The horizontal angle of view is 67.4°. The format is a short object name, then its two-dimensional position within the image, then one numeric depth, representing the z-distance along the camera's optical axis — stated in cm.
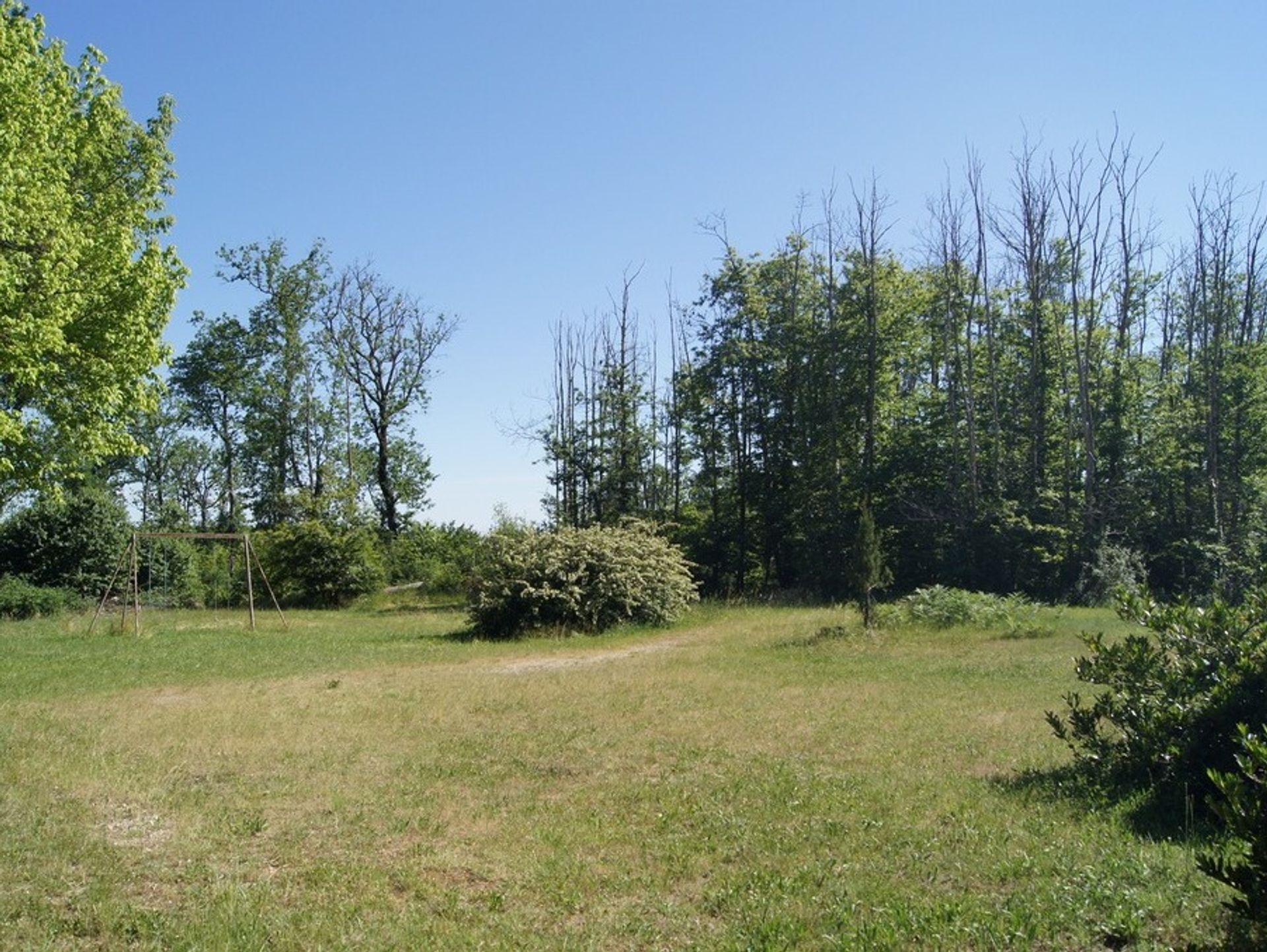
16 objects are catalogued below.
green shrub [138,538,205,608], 2836
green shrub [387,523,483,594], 3475
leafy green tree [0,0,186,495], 1502
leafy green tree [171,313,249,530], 4056
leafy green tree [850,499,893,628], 1702
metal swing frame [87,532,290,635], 2006
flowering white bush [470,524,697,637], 2067
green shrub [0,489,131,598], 2644
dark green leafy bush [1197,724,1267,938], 346
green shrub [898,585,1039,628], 1848
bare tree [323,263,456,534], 4072
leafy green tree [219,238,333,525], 3978
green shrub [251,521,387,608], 3170
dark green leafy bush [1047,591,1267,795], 607
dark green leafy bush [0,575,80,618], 2378
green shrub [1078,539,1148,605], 2422
